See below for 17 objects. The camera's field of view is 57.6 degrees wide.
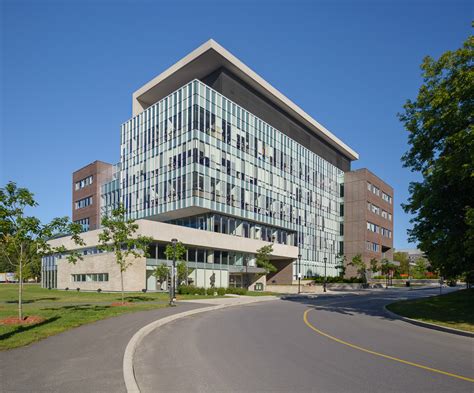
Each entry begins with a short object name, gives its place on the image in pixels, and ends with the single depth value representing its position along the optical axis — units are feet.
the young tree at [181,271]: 131.75
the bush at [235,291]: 136.46
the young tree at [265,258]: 171.53
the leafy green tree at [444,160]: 62.69
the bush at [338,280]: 224.53
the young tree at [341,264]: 257.38
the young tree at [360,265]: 238.27
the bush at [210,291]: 128.88
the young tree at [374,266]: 253.32
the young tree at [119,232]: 91.35
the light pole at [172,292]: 84.89
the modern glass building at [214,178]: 159.84
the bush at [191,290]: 126.11
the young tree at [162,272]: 127.65
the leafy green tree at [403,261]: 380.91
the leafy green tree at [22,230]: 52.60
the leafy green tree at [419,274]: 356.30
